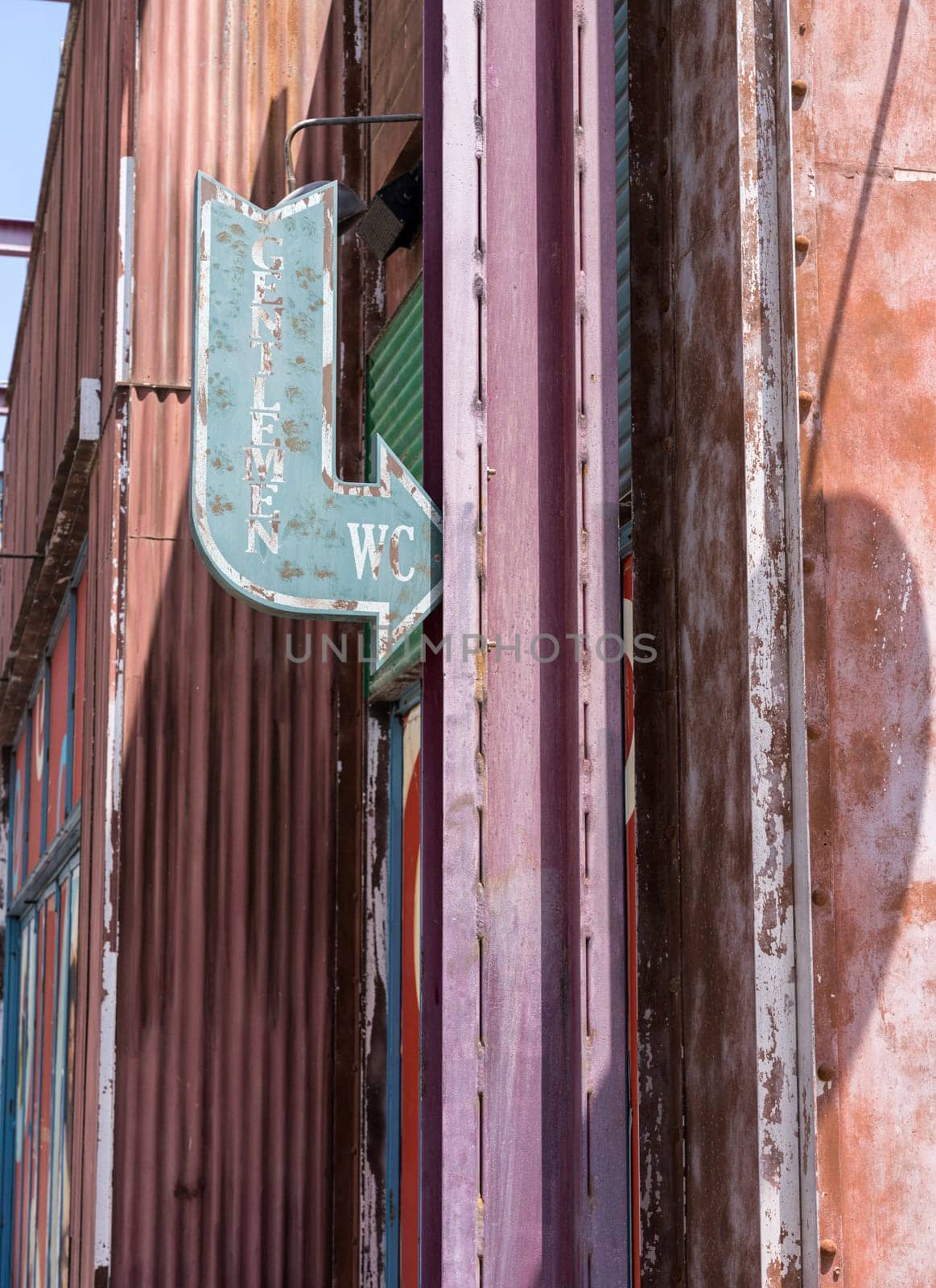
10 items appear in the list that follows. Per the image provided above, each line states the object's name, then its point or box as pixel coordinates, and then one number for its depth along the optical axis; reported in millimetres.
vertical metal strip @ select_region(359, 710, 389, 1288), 6516
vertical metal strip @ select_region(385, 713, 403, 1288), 6453
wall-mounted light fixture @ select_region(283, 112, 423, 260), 6262
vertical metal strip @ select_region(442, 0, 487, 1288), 3492
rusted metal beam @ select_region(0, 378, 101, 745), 7125
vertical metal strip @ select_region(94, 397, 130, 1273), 6172
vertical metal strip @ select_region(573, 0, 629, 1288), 3535
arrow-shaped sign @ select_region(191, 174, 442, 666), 3627
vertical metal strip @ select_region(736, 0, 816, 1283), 3383
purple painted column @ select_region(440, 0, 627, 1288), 3529
